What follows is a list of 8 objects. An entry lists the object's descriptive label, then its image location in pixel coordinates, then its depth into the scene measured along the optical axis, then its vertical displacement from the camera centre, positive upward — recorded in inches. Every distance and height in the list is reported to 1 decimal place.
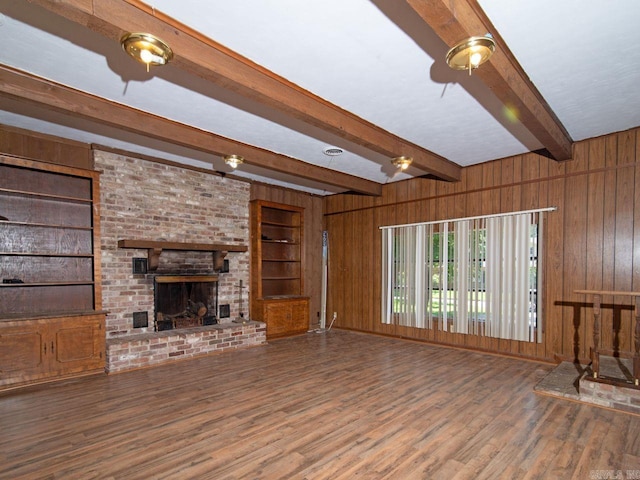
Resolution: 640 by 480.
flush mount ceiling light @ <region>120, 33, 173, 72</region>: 80.7 +45.2
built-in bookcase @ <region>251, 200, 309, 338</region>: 246.2 -23.8
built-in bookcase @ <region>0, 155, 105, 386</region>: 148.3 -16.8
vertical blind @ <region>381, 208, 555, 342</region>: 190.2 -22.8
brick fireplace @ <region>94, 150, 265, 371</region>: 182.9 -2.1
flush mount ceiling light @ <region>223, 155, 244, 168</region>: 173.2 +39.1
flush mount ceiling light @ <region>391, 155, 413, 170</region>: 170.6 +37.7
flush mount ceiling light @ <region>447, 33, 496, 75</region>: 81.7 +44.9
